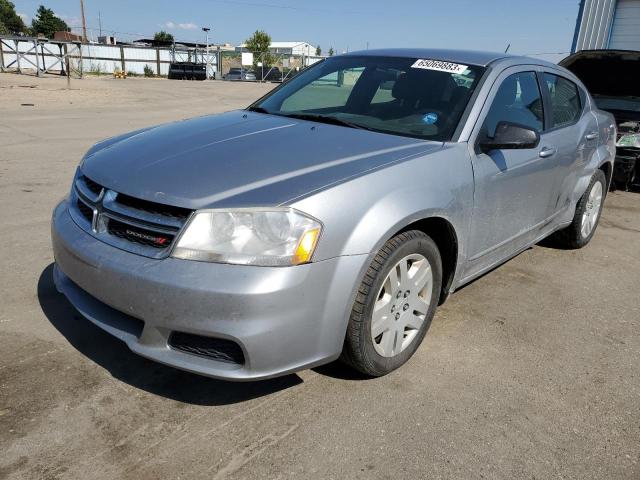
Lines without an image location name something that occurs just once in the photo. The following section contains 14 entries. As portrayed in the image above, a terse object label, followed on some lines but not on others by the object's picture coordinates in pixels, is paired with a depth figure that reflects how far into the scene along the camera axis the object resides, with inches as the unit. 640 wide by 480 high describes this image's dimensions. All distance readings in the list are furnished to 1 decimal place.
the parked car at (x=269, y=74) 1661.2
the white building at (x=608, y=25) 527.5
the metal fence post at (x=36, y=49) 1205.9
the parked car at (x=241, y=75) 1694.1
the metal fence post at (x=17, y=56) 1312.9
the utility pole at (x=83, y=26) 2456.9
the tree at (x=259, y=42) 2539.4
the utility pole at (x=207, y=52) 1720.0
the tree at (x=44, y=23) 3548.2
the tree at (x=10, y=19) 3560.5
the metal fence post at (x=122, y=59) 1682.6
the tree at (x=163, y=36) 3281.3
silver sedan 85.7
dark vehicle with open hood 266.8
